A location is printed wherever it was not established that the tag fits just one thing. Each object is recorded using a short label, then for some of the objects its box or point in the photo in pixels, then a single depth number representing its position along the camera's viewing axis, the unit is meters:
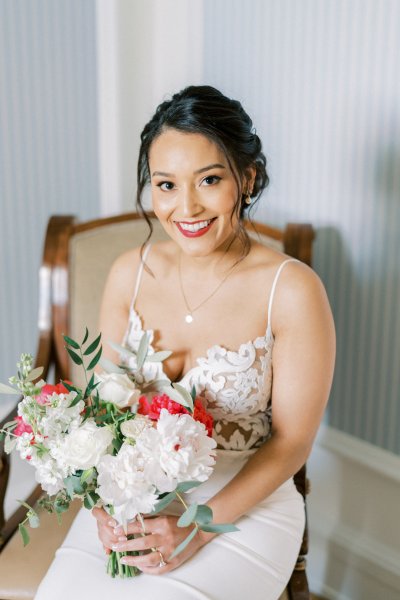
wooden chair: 1.96
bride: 1.39
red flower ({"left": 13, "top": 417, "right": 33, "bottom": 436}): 1.26
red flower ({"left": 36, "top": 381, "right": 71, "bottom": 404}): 1.27
